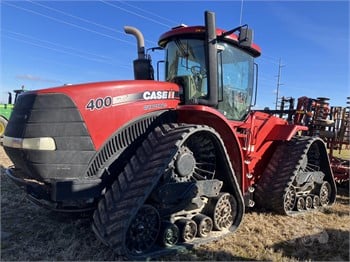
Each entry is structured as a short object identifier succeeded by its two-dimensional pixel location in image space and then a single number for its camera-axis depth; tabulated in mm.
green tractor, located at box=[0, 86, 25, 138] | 16884
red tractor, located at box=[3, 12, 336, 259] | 3895
